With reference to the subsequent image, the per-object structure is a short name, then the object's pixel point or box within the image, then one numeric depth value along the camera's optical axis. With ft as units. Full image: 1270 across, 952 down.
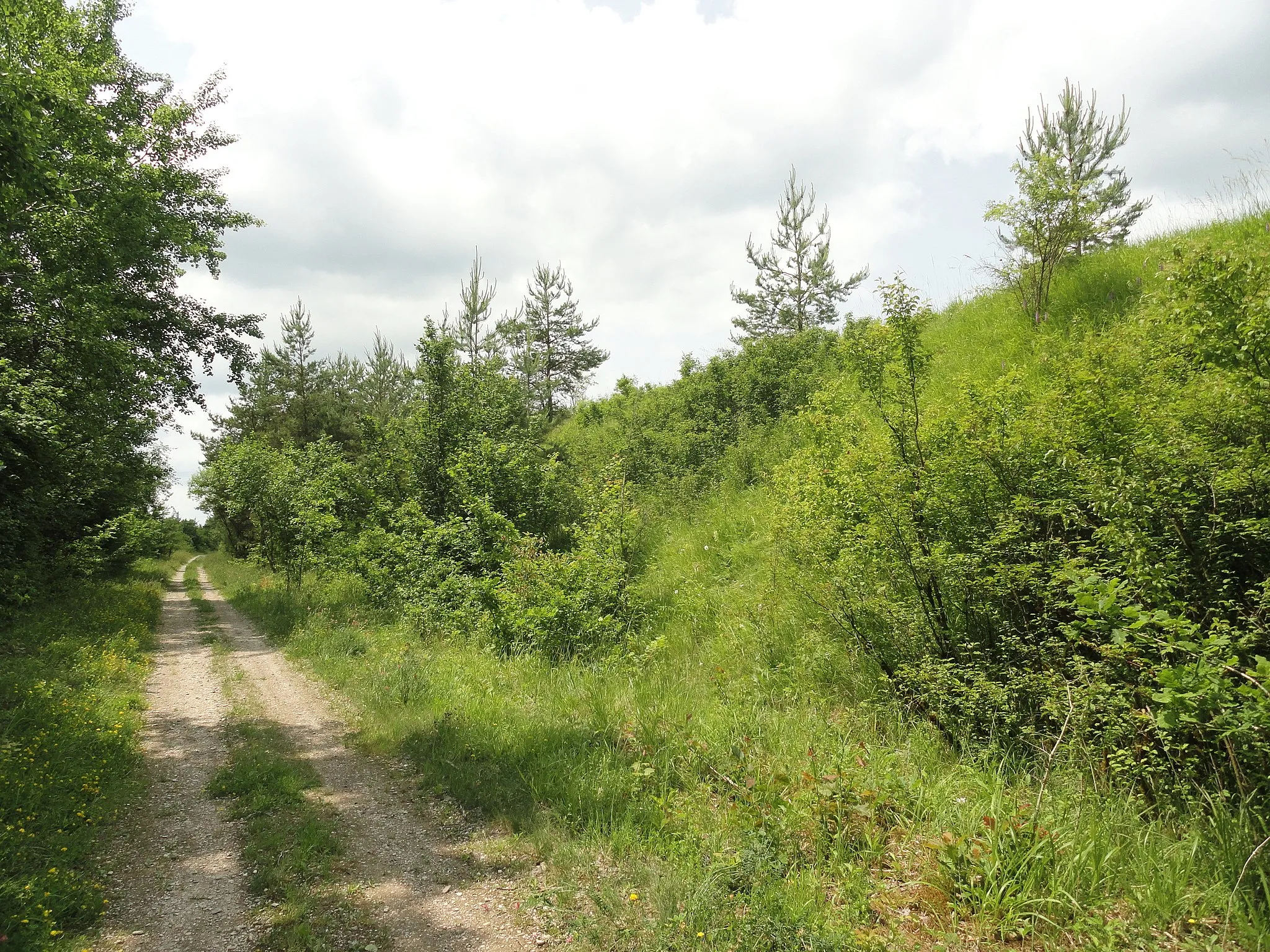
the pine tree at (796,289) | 75.41
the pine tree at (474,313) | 70.23
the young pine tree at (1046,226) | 29.45
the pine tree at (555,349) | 99.14
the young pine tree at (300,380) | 103.50
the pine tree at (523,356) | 87.78
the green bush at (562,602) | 31.89
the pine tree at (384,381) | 106.63
